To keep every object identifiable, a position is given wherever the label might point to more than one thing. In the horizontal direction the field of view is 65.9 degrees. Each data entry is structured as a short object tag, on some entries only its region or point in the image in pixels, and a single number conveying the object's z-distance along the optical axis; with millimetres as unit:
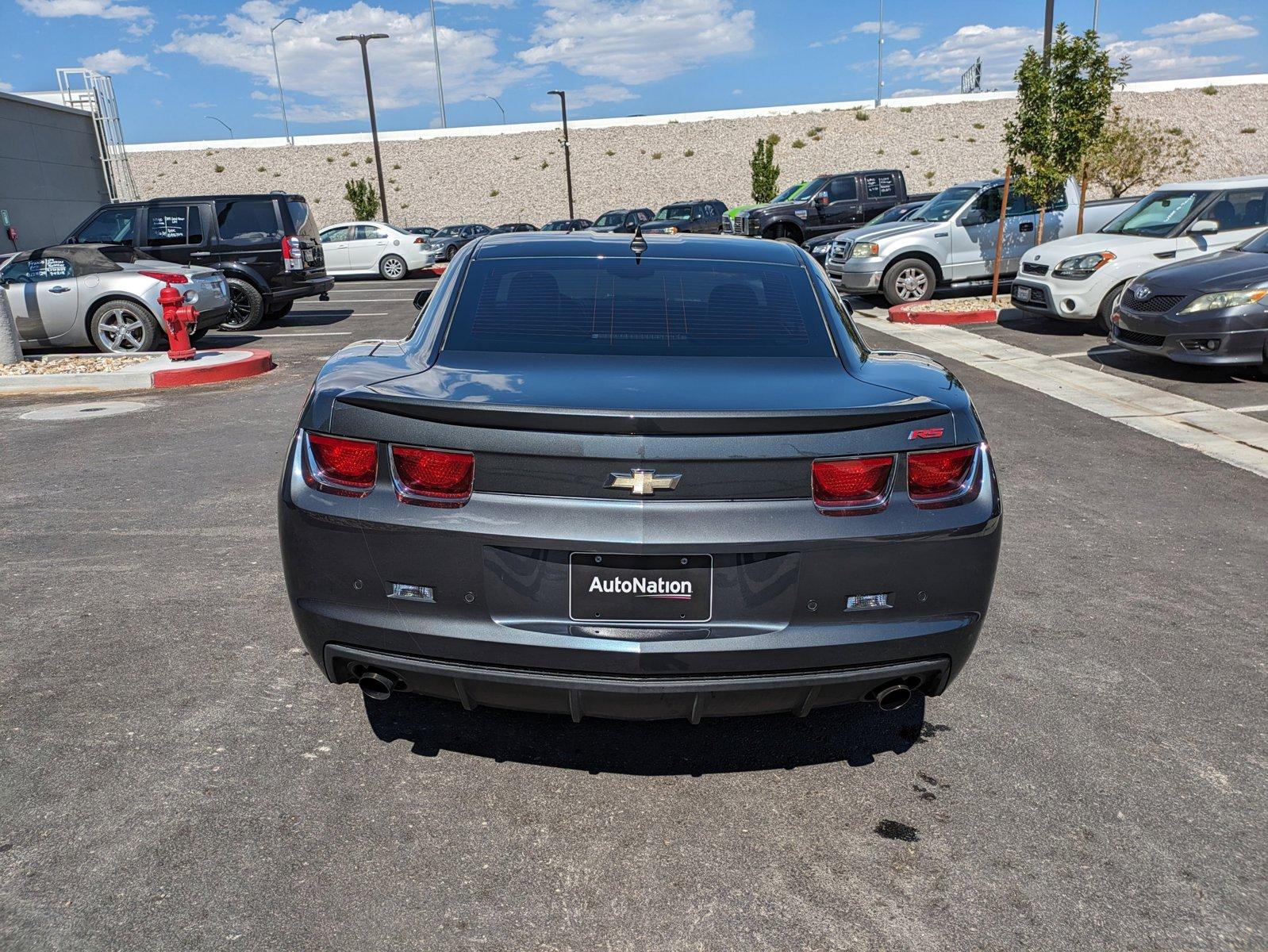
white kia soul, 12039
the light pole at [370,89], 35531
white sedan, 26906
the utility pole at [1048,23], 18078
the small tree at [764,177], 41750
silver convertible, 11844
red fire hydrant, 10828
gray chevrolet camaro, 2486
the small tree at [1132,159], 32469
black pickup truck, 23188
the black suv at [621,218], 32812
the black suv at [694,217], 28206
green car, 24883
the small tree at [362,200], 48531
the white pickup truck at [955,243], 16391
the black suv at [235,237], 14867
